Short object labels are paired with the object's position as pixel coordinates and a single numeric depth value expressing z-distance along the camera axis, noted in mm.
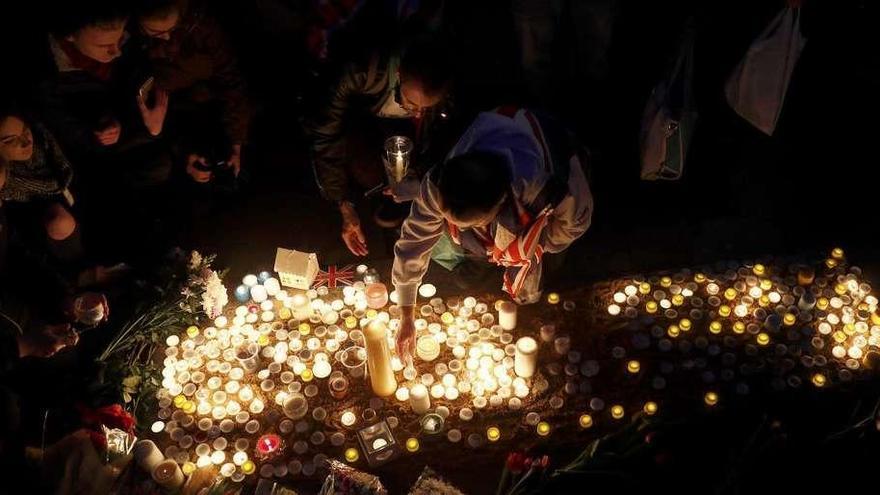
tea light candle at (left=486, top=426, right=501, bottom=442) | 3312
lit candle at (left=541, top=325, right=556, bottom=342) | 3666
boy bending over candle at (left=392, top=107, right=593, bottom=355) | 2746
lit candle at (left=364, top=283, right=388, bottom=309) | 3756
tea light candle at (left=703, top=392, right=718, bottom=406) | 3438
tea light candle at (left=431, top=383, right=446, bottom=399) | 3475
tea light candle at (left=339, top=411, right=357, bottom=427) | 3375
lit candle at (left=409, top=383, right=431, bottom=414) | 3311
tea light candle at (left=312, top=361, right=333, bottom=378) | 3555
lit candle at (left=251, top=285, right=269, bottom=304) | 3867
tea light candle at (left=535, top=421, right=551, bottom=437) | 3344
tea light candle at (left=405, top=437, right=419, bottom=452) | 3273
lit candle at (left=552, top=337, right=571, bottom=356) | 3641
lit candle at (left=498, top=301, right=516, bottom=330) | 3645
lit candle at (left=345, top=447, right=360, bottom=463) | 3268
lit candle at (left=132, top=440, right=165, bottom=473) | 2996
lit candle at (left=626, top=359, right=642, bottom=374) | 3559
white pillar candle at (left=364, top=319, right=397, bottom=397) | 3053
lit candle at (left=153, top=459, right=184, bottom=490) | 2973
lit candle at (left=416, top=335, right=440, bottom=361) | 3568
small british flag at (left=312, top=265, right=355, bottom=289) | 3947
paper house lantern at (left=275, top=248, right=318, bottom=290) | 3760
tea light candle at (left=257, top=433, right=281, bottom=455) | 3244
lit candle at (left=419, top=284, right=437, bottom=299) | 3898
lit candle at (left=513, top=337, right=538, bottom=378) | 3365
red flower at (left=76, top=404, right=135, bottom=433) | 3062
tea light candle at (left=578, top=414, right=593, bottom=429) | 3375
